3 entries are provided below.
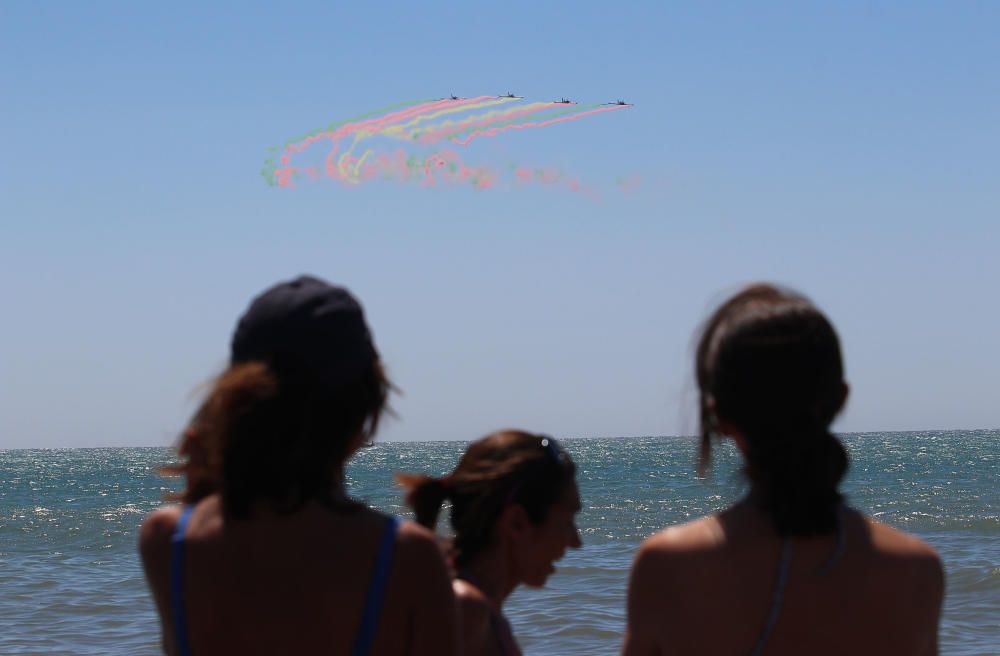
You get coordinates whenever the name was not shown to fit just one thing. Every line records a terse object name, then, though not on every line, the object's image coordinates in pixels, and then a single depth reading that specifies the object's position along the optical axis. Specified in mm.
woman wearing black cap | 4864
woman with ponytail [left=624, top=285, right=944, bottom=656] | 4921
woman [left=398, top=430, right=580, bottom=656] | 5429
